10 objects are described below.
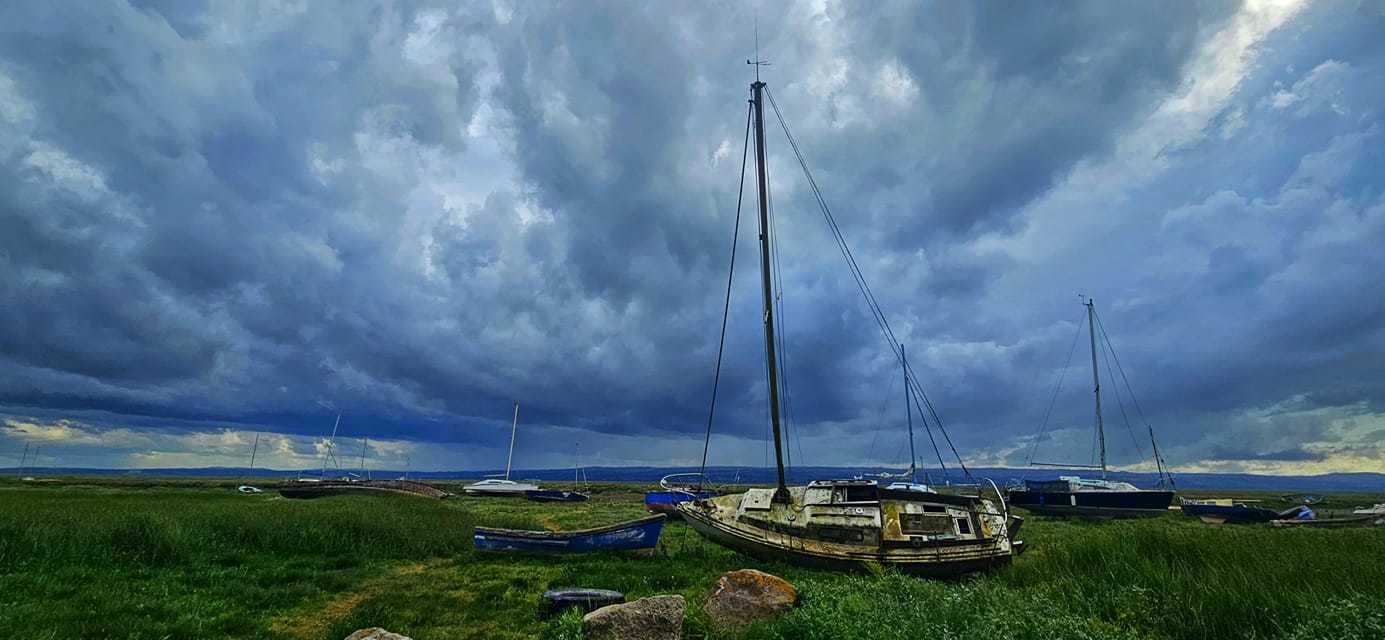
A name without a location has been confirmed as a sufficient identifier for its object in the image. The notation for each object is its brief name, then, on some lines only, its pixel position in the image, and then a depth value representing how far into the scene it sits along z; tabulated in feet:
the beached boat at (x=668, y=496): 163.82
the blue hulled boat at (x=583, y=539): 77.46
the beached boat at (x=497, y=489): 246.06
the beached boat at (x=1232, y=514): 153.79
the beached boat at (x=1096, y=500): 166.30
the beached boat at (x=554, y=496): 230.48
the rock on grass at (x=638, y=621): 35.99
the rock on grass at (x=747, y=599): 39.83
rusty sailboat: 67.05
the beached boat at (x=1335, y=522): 121.29
